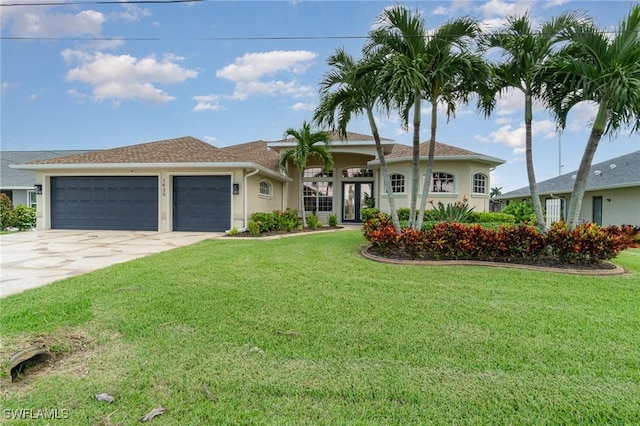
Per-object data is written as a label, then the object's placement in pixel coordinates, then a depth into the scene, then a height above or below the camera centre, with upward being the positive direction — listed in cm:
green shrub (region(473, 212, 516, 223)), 1325 -37
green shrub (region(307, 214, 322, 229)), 1495 -71
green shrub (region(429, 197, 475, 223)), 1107 -18
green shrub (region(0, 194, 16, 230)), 1452 -43
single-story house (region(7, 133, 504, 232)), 1309 +97
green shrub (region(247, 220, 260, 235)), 1198 -74
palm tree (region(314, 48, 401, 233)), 807 +302
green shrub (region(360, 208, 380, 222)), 1406 -21
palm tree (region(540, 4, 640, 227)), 633 +281
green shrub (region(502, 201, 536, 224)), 1392 -8
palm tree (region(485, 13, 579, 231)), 705 +343
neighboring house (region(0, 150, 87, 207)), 2008 +135
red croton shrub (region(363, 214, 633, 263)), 693 -75
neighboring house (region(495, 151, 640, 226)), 1498 +94
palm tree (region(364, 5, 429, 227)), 672 +353
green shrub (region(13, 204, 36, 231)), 1480 -57
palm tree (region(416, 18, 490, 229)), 715 +332
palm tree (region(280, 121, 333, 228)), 1359 +272
